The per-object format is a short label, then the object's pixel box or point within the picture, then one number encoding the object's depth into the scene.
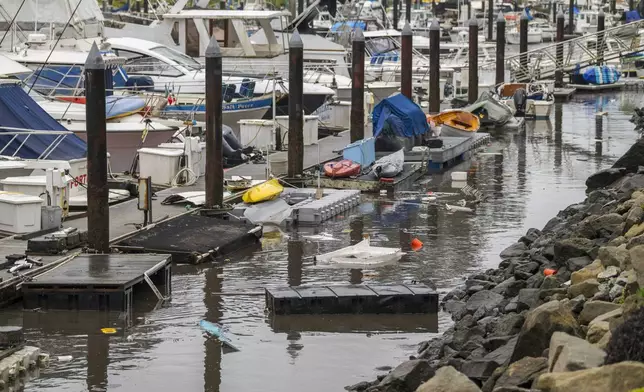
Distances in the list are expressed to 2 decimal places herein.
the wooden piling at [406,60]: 34.94
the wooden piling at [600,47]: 51.16
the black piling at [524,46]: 50.16
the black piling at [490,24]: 73.29
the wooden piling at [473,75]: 42.62
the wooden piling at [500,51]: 46.91
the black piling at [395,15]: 78.35
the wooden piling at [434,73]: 38.09
